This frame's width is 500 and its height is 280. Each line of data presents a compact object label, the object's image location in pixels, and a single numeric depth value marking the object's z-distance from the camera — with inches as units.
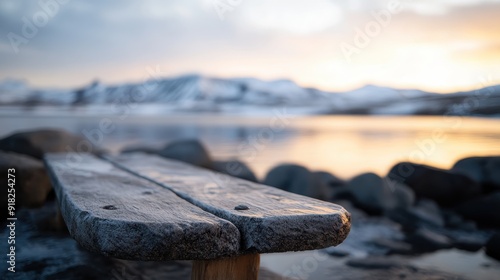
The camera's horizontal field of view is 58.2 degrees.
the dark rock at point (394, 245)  192.4
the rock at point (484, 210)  243.8
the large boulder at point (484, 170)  307.7
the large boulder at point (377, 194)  254.2
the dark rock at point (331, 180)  319.4
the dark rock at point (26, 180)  173.3
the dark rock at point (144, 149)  300.9
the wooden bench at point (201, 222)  60.8
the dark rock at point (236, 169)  283.3
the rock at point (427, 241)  200.1
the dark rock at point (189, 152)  286.0
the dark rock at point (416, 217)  238.7
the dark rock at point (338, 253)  181.1
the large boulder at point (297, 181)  252.1
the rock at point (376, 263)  170.0
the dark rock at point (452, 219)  244.4
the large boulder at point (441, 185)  280.6
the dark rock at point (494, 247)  185.9
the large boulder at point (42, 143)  235.1
